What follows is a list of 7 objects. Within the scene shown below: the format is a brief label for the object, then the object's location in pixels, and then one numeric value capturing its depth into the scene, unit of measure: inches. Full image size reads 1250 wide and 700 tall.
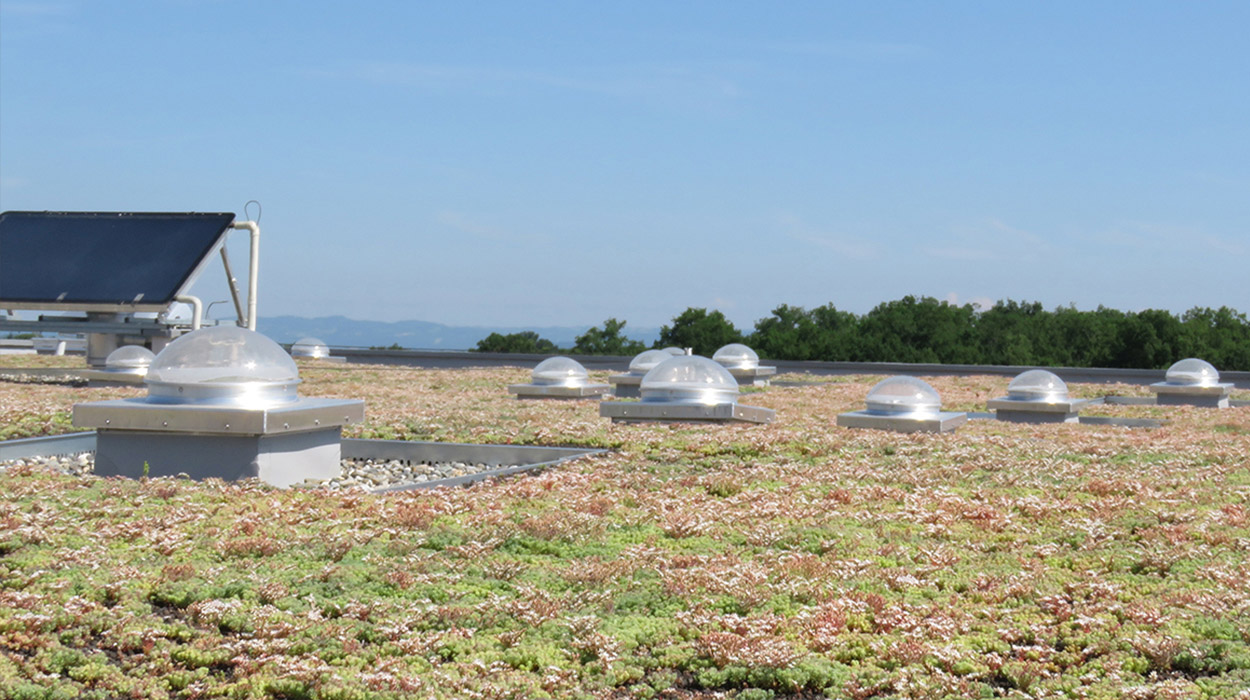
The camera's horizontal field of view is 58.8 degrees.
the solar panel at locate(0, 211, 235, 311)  998.4
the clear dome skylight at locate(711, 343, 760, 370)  1179.9
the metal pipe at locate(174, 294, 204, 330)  1043.3
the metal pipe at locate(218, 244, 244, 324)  1116.5
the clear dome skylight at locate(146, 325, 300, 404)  448.1
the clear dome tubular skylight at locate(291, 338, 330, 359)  1636.3
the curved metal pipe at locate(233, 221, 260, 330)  1085.8
